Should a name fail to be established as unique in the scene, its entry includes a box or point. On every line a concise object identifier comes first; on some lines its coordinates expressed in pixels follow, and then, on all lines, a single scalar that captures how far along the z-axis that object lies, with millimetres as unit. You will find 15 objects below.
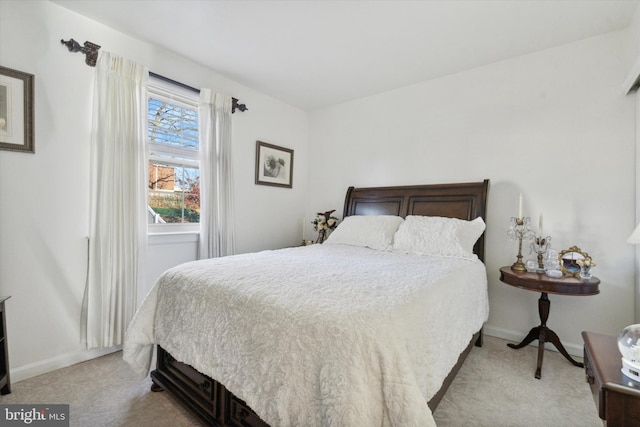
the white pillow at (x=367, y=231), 2818
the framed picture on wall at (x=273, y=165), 3570
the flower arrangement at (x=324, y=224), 3645
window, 2705
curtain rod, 2119
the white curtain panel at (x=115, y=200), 2217
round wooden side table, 1932
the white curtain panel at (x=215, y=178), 2912
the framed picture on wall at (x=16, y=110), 1891
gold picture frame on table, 2117
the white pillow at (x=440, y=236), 2416
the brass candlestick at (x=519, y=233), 2278
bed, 954
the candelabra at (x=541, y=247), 2312
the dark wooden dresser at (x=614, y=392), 880
